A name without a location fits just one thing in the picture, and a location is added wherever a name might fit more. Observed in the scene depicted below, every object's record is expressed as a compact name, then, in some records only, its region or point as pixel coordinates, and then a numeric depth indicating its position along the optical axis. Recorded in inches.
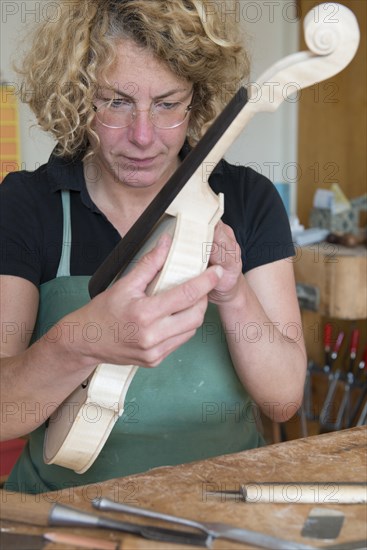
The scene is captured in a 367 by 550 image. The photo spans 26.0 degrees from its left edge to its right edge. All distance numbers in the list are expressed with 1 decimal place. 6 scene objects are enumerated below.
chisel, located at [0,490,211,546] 37.9
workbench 39.4
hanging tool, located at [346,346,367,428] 123.3
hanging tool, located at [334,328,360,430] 123.8
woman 54.6
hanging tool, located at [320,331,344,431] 126.4
